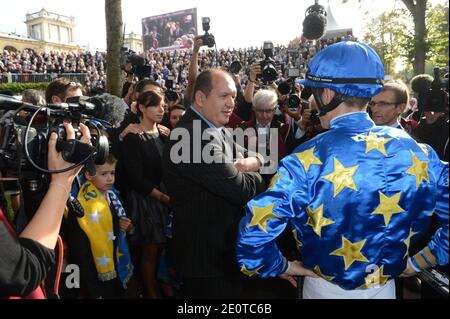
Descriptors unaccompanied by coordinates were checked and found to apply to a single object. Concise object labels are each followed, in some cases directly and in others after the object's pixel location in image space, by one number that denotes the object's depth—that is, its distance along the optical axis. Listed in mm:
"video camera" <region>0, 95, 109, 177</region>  1396
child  2586
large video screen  43719
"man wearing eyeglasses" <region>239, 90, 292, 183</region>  4137
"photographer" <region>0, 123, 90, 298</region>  1149
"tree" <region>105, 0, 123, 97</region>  6284
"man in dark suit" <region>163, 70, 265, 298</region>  2100
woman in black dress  3219
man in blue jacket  1410
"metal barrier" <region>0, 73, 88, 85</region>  19547
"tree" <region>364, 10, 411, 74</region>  15212
